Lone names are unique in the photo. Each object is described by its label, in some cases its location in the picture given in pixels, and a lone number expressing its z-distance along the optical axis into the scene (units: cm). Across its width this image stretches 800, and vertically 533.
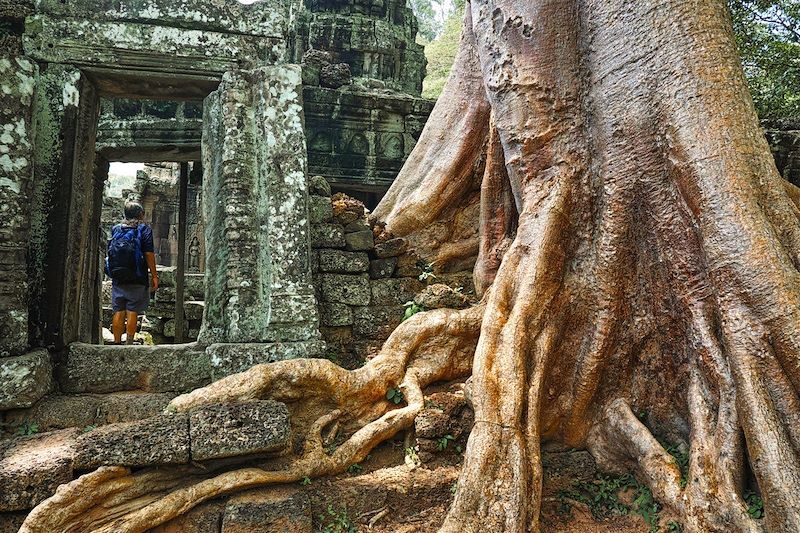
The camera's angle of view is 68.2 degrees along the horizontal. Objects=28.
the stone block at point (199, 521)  240
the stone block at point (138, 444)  231
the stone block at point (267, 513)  243
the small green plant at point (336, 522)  254
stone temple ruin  288
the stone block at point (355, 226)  417
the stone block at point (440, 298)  374
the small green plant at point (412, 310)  374
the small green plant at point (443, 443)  302
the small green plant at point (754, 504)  232
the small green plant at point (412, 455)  300
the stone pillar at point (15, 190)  303
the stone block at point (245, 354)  325
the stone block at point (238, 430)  245
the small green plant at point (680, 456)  273
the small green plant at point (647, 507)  265
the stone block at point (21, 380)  290
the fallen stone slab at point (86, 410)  297
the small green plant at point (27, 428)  288
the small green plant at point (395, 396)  325
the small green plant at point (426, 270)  423
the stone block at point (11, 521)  224
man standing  495
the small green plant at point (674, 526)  250
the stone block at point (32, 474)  223
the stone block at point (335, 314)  386
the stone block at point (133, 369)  325
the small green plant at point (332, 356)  366
